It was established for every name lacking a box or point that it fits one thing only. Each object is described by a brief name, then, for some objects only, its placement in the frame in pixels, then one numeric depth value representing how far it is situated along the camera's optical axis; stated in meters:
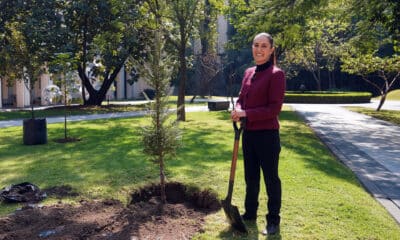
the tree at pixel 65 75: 9.78
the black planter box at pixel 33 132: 8.96
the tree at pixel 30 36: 9.61
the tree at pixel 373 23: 9.63
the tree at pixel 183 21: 13.61
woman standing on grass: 3.48
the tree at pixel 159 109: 4.26
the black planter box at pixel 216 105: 19.89
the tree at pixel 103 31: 15.42
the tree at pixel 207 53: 15.44
